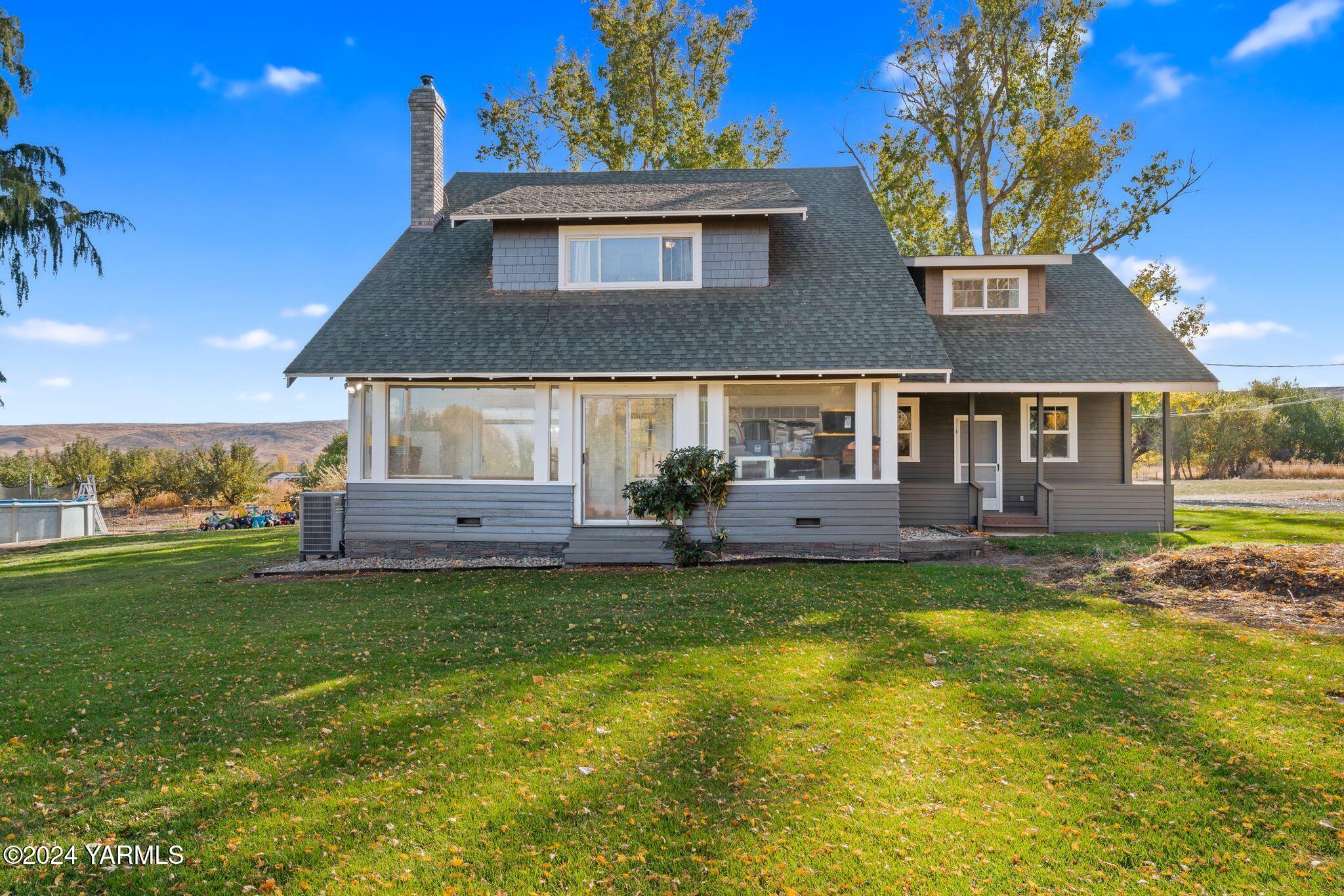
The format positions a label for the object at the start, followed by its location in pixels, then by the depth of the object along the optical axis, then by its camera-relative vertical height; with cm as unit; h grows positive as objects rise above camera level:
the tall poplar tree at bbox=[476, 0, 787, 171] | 2292 +1174
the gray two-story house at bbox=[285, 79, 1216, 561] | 1124 +126
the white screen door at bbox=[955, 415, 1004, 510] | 1514 +0
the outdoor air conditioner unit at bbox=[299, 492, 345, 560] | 1177 -125
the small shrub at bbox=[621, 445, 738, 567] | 1095 -65
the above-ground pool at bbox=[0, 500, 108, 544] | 1898 -190
